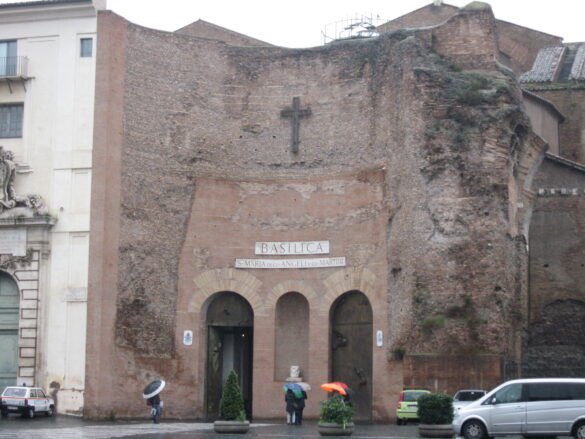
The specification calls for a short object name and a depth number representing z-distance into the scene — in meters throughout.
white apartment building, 37.50
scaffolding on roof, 50.04
